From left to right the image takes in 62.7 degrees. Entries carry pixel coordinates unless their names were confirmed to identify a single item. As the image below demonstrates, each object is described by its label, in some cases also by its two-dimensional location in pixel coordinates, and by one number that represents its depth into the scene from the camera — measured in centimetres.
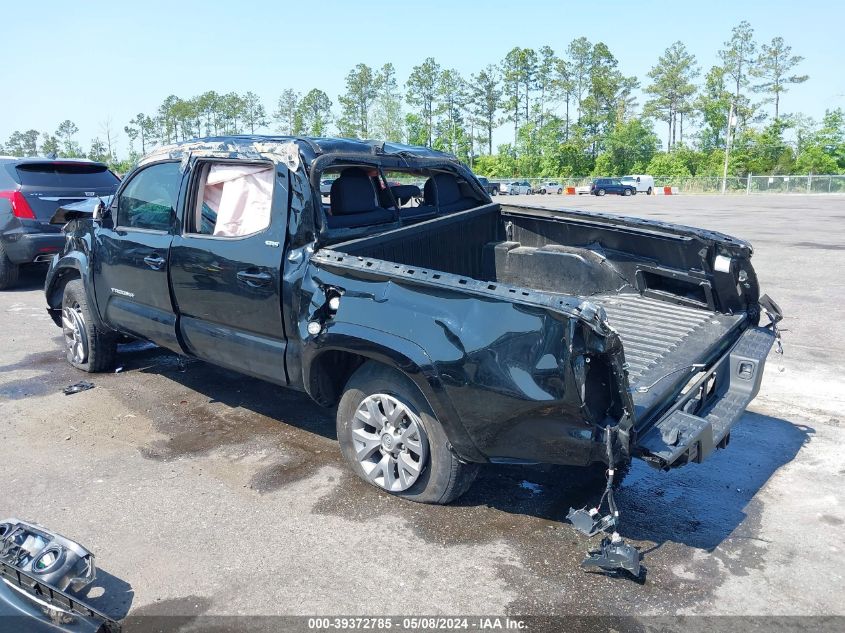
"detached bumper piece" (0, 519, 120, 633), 212
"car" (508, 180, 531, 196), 5691
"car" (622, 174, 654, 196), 5490
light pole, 5518
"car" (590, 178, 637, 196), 5312
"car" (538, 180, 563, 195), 6049
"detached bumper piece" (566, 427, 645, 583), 301
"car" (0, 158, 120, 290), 930
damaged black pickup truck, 312
